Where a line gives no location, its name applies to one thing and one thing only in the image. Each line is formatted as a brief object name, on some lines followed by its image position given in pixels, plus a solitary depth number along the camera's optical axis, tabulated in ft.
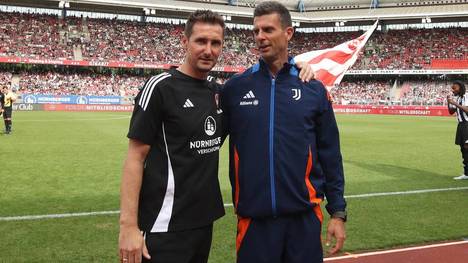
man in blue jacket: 9.68
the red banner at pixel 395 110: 141.90
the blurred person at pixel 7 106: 62.39
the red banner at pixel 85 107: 132.87
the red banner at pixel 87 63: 153.58
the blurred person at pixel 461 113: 34.09
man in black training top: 8.76
